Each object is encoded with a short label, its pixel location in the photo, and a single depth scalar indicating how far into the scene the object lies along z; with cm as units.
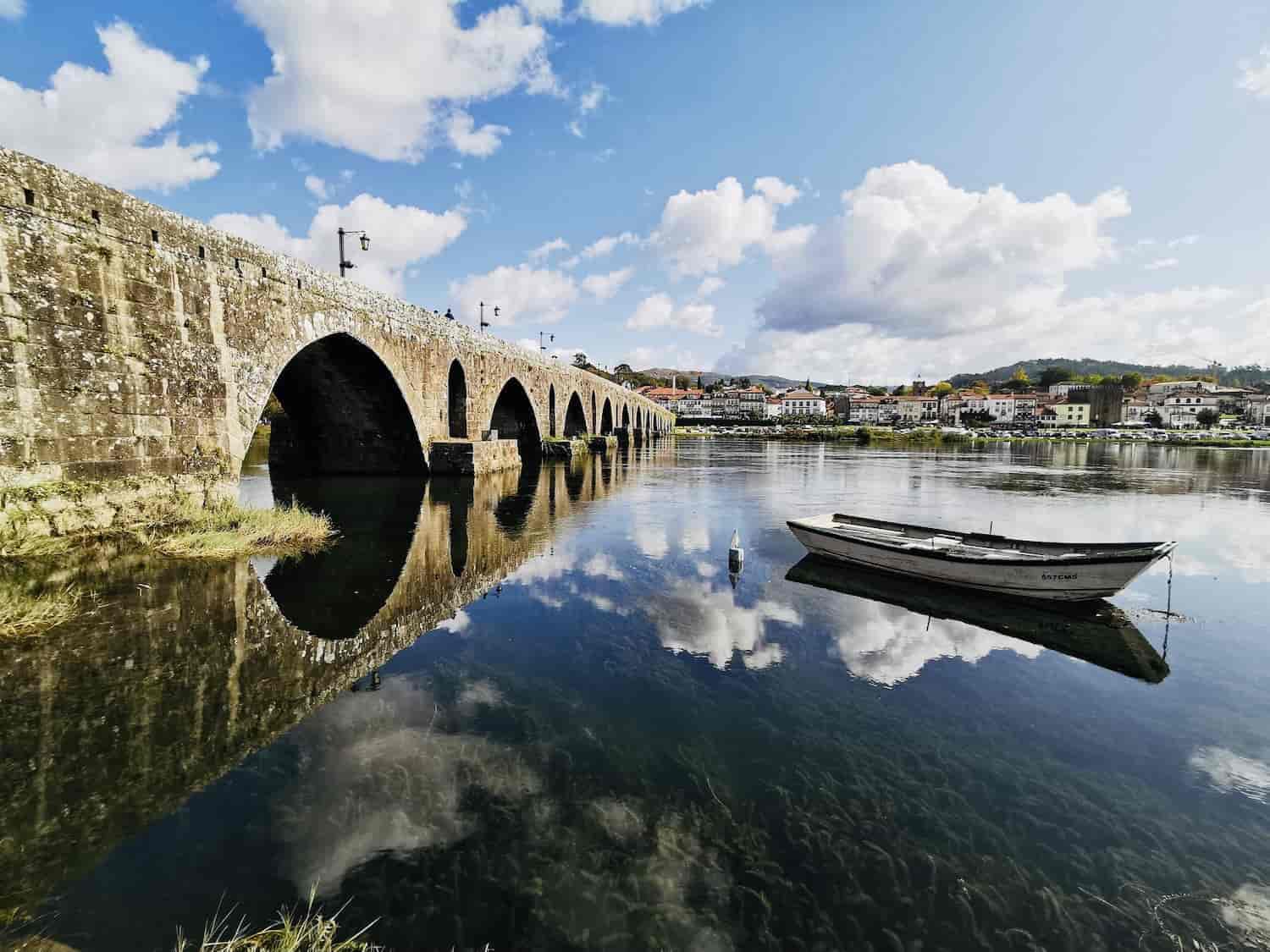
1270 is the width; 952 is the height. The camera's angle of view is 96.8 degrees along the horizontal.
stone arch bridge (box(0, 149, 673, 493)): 901
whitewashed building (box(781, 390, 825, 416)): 17250
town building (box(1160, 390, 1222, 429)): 13312
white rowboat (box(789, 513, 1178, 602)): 920
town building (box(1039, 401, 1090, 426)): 13975
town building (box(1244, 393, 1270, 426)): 13375
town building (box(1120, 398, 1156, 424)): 13900
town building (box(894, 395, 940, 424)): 16162
